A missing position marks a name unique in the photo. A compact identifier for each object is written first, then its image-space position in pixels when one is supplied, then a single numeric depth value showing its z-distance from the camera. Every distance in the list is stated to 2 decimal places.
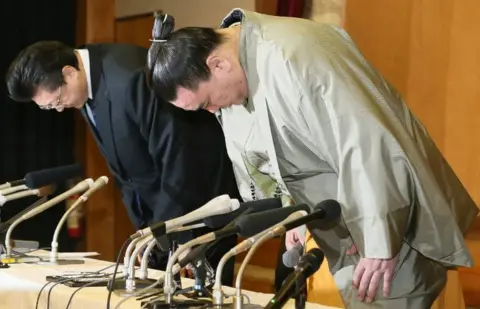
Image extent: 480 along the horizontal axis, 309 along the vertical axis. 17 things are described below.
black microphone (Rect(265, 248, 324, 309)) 5.51
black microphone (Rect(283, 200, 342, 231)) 5.64
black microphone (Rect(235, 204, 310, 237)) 5.61
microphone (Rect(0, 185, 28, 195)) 6.87
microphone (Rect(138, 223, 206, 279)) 5.92
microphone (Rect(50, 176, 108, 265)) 6.70
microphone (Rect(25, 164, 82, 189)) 6.80
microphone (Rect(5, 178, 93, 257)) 6.72
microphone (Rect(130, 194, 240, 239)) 5.81
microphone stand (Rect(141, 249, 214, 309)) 5.90
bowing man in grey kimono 5.81
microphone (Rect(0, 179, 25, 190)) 6.89
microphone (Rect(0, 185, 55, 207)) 6.86
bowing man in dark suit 6.82
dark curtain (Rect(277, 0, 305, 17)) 8.06
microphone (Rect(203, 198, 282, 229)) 5.81
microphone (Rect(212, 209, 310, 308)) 5.59
